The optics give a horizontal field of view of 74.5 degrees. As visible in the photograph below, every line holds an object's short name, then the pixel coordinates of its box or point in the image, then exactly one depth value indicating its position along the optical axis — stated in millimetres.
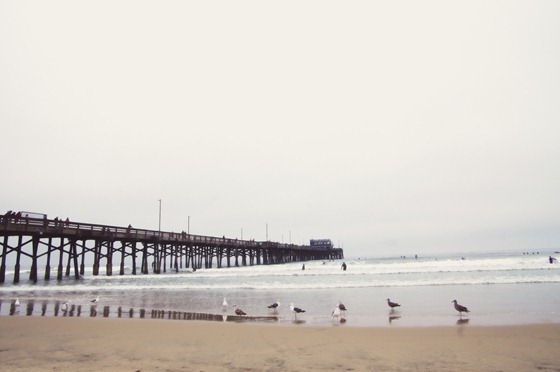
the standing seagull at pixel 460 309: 9964
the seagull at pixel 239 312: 10938
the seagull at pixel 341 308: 10512
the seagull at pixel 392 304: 11438
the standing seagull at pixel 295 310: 10648
